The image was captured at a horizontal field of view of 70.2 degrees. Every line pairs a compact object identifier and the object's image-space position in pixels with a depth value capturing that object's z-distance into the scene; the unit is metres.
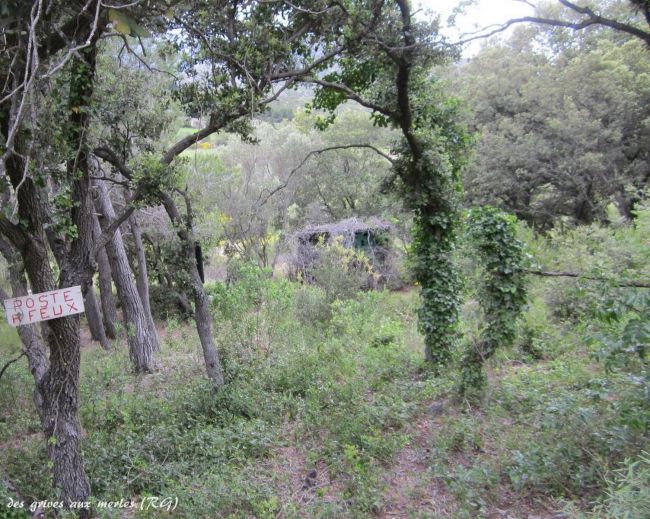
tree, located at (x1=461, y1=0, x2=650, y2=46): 4.07
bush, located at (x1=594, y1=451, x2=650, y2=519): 2.65
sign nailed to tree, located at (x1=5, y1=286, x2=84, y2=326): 3.48
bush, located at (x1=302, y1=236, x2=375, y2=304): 12.15
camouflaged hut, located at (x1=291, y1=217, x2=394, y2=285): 17.52
